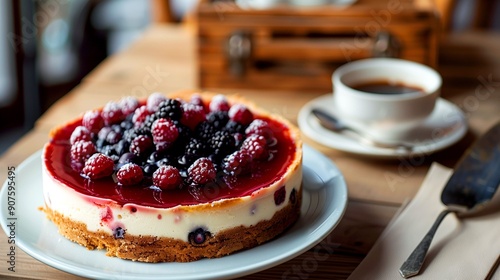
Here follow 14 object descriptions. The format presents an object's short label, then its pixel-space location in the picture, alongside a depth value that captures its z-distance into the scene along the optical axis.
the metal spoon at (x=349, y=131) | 0.94
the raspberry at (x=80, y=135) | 0.83
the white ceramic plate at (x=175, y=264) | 0.73
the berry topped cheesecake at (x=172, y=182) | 0.75
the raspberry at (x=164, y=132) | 0.79
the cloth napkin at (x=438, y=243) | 0.76
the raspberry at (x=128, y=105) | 0.87
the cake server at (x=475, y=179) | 0.84
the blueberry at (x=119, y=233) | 0.76
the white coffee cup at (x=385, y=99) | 0.93
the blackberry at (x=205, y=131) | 0.81
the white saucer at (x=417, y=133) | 0.93
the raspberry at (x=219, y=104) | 0.87
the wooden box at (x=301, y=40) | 1.07
